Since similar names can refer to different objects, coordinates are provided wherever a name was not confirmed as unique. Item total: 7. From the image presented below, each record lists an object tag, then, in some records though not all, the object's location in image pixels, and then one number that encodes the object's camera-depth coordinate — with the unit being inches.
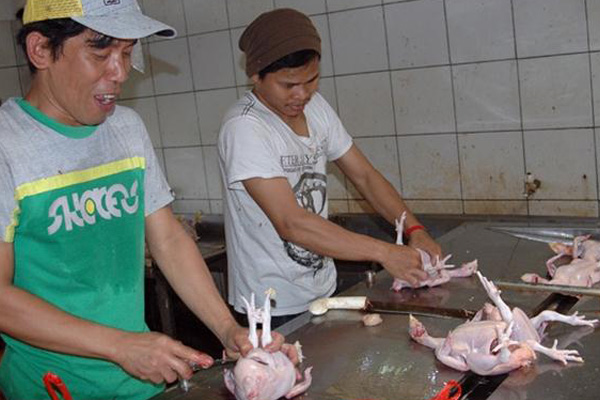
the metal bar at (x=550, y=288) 72.1
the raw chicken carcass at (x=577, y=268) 77.9
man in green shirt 57.7
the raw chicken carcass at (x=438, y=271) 82.4
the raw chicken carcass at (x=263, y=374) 56.3
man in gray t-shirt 84.7
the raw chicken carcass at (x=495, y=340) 59.2
